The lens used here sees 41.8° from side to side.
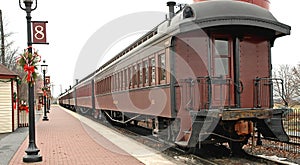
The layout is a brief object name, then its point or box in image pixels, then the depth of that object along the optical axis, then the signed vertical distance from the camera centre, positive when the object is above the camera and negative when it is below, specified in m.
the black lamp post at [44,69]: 29.67 +1.77
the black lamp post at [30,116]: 10.24 -0.64
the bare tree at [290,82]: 32.07 +0.74
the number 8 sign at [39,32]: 10.99 +1.69
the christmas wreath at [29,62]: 10.83 +0.85
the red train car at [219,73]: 9.09 +0.44
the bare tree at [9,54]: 41.56 +4.14
